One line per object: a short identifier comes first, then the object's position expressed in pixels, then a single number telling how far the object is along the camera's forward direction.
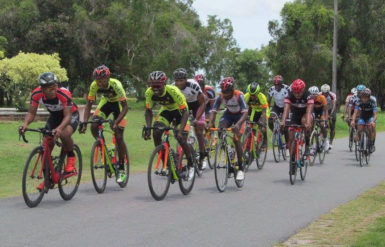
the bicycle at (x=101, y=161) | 10.23
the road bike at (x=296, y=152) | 12.26
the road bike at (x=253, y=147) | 14.02
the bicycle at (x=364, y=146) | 16.22
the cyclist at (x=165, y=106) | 10.01
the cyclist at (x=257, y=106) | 14.38
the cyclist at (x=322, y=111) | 16.33
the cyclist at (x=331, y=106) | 19.08
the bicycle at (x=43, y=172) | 8.78
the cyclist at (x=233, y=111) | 11.38
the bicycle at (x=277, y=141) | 16.81
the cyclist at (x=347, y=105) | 18.78
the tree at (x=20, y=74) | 39.00
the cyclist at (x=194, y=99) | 11.80
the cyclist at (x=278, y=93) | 16.72
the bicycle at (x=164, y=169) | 9.55
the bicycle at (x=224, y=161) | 10.90
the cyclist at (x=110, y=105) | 10.43
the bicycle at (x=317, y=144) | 15.16
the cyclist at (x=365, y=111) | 16.48
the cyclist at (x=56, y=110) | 9.02
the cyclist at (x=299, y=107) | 12.87
